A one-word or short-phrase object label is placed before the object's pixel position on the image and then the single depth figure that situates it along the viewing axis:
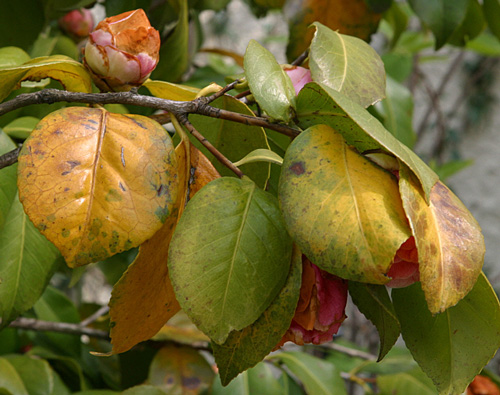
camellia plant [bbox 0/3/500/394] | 0.70
